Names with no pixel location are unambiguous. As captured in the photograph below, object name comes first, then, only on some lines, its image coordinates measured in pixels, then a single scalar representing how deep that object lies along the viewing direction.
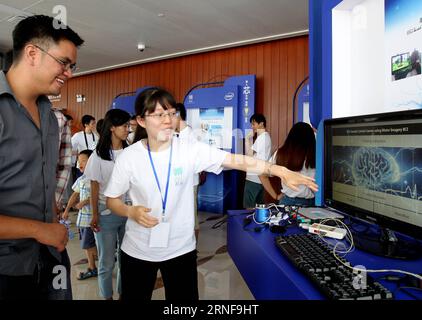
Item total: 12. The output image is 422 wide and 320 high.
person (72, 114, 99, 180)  5.36
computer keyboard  0.75
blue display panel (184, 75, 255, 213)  5.21
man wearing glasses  1.10
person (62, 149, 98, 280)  2.53
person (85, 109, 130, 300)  2.11
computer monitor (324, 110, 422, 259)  0.95
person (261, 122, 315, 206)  2.40
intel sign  5.22
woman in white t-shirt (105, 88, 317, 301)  1.36
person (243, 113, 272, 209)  3.90
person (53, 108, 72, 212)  1.52
